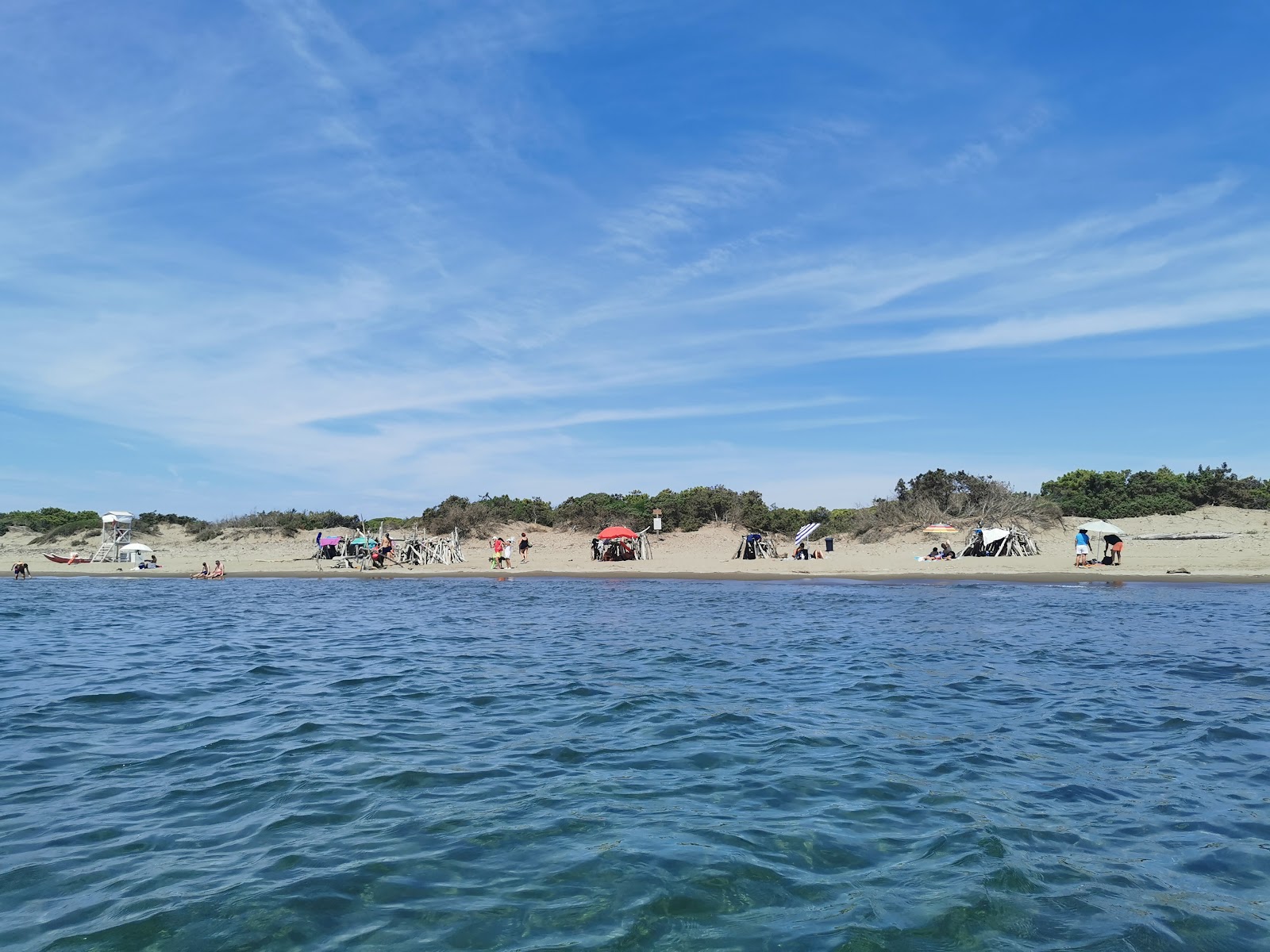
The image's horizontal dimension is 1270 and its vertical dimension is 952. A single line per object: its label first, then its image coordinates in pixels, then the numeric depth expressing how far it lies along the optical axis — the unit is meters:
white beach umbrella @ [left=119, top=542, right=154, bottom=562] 39.59
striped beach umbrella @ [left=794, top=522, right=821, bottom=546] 37.47
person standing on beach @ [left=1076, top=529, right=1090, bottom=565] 30.54
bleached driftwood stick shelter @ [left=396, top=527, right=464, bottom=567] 40.31
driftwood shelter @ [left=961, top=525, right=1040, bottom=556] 35.94
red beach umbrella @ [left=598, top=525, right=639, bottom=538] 39.03
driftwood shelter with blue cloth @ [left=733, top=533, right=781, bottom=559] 38.44
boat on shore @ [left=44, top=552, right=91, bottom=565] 40.06
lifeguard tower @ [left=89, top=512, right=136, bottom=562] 41.91
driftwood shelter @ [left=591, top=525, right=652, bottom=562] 39.16
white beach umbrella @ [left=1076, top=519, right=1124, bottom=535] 30.45
